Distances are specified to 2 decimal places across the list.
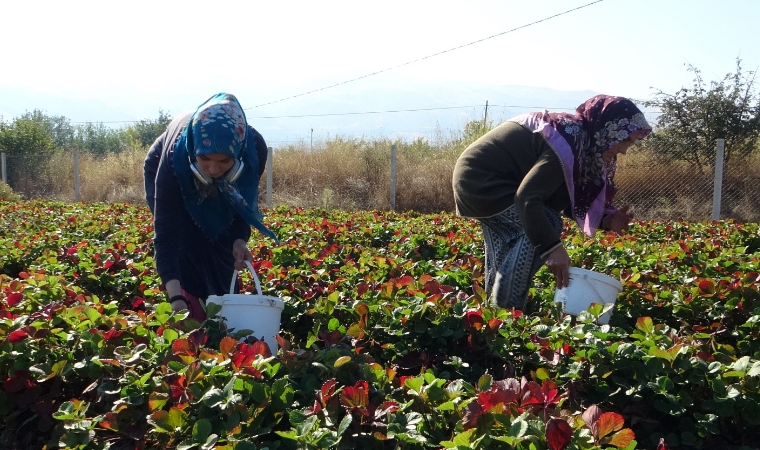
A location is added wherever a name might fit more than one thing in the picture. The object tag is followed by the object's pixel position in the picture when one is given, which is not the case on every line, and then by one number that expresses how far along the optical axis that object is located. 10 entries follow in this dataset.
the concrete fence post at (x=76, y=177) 18.96
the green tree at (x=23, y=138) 24.62
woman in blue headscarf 2.86
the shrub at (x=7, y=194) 15.85
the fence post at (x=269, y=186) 14.73
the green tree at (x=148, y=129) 38.50
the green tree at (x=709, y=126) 12.72
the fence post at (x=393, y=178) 14.27
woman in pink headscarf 3.06
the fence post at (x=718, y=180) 10.80
